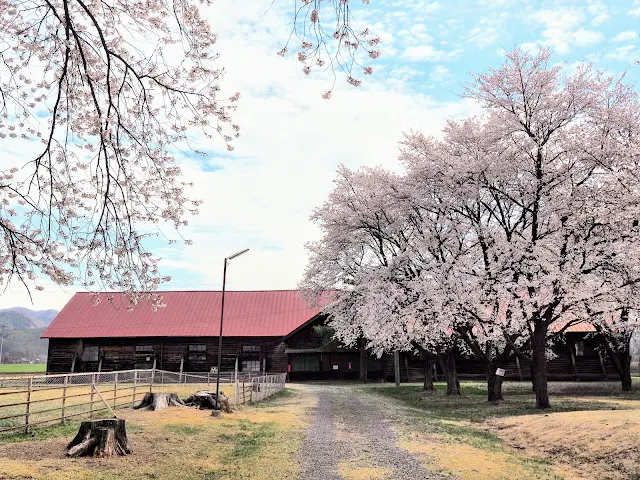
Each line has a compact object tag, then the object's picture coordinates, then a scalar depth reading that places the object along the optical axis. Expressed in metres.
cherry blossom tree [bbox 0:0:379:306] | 7.70
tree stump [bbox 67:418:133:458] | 10.75
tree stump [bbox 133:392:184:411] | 19.28
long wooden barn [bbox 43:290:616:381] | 45.84
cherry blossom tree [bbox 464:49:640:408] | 20.25
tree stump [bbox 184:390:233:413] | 20.33
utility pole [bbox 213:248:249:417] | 20.48
